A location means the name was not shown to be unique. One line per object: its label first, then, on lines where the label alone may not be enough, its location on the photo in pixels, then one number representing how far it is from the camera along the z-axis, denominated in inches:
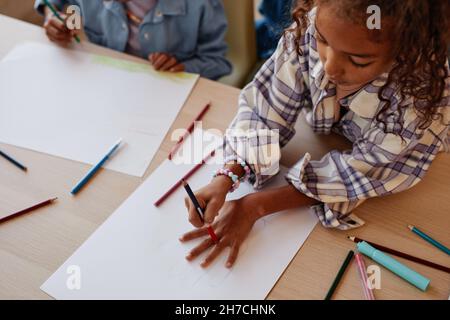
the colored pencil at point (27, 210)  31.2
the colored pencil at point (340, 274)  27.6
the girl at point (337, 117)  25.0
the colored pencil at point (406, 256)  28.5
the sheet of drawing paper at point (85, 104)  35.1
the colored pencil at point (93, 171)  32.4
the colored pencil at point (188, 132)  34.8
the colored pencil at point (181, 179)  31.9
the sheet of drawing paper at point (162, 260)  28.0
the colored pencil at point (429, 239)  29.2
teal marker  27.7
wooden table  28.1
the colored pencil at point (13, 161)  33.7
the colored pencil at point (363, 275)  27.5
